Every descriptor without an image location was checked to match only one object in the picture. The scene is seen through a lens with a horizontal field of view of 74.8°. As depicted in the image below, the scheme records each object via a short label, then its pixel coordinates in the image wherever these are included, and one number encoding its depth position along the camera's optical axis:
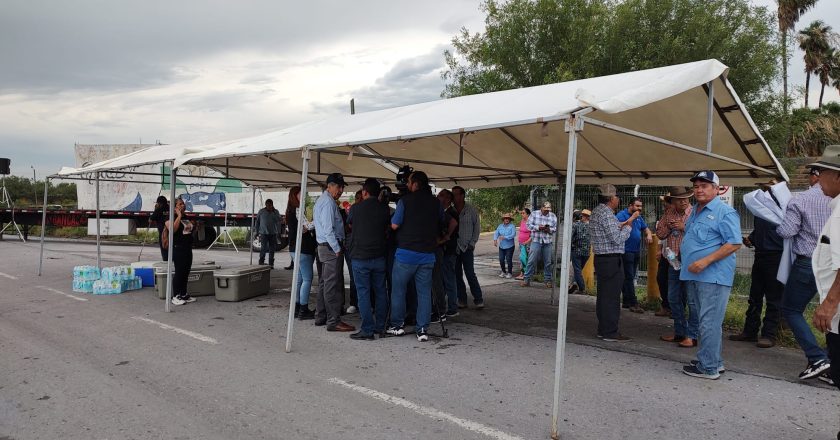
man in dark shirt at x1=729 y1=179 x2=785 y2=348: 6.02
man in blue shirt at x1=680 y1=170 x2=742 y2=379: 4.89
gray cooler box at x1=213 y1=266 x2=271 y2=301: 8.94
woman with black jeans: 8.59
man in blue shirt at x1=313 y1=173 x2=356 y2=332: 6.68
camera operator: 6.24
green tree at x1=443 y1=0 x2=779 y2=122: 13.65
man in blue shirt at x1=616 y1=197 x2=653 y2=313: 8.59
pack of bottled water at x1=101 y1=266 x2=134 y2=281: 9.70
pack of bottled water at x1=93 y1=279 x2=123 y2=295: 9.59
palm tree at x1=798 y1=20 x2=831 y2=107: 33.03
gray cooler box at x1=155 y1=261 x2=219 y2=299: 9.37
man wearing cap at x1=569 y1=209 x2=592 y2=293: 9.58
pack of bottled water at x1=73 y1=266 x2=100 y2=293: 9.87
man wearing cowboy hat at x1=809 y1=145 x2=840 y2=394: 3.05
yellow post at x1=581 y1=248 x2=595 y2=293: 10.85
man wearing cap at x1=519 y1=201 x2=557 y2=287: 11.07
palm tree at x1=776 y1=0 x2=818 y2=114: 31.75
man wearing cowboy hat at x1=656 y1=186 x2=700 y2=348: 6.31
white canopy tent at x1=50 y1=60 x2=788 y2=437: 4.64
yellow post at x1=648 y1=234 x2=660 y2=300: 9.15
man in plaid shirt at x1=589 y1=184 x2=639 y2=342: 6.28
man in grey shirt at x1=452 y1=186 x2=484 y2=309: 8.61
